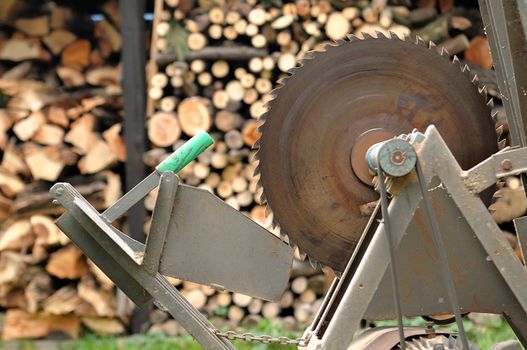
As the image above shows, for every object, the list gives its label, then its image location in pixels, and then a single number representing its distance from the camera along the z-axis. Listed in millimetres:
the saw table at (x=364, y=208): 4738
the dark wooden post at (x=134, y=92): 10874
